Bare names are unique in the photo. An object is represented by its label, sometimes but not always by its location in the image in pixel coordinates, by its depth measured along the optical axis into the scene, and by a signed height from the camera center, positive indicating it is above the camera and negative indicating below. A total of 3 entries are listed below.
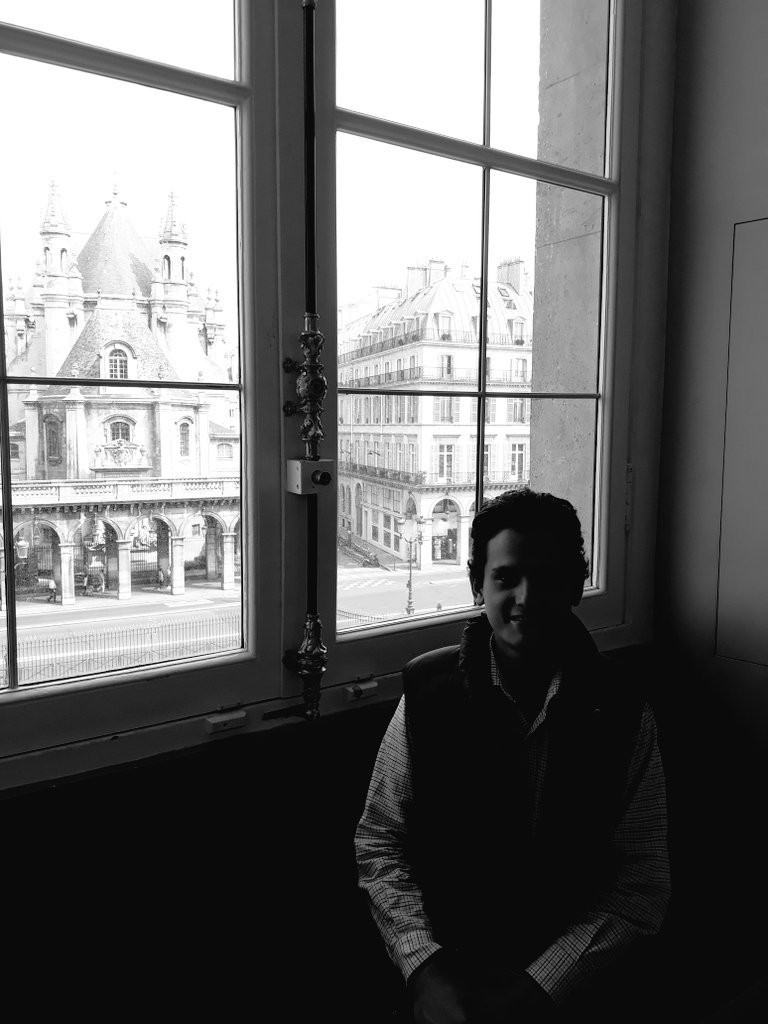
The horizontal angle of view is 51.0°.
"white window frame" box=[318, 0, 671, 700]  1.96 +0.21
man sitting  1.20 -0.57
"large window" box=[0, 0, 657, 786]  1.30 +0.17
